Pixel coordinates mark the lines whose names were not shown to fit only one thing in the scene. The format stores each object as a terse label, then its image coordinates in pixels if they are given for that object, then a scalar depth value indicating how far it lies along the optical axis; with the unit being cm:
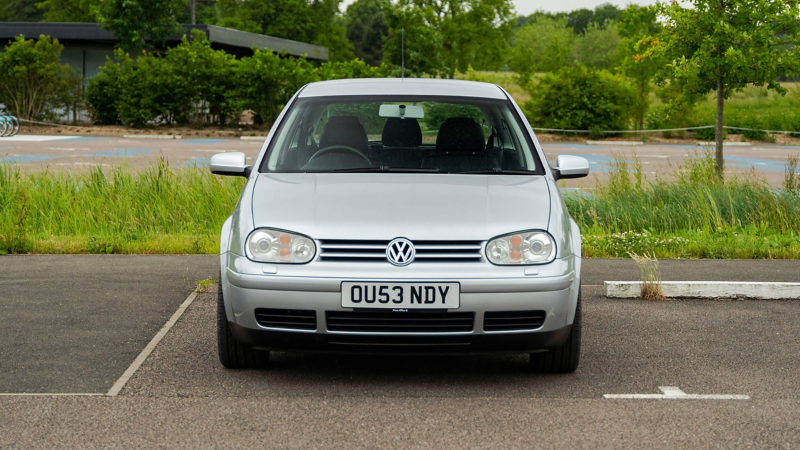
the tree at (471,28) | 5527
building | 4275
